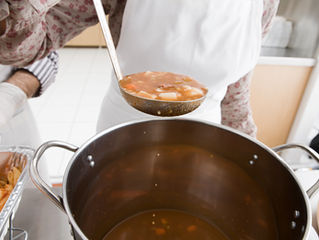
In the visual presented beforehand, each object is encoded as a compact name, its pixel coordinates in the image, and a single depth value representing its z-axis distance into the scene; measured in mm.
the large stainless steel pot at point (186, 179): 468
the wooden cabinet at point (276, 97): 1500
